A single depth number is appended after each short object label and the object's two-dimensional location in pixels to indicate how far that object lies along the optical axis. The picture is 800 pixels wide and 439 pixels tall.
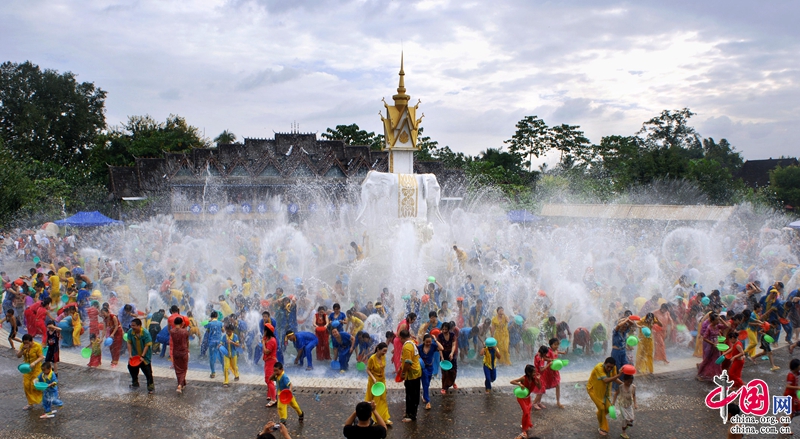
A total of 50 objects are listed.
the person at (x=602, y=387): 6.75
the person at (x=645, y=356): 9.20
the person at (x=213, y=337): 9.02
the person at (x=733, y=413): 5.62
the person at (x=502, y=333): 9.76
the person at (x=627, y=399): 6.69
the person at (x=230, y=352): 8.69
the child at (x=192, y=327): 9.59
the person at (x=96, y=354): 9.74
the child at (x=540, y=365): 7.32
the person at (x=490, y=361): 8.05
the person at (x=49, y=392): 7.45
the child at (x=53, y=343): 8.97
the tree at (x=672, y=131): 55.72
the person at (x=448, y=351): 8.17
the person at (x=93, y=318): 10.41
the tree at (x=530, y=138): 53.56
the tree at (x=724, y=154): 57.28
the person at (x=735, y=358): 7.68
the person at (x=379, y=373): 6.84
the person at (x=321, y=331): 9.88
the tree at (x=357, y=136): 53.84
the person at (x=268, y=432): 4.44
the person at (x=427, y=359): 7.79
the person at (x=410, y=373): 7.15
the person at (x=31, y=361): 7.65
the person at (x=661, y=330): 9.71
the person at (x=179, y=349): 8.39
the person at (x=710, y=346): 8.69
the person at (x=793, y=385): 6.45
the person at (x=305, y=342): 9.41
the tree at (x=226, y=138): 66.50
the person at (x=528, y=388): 6.62
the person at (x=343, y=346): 9.46
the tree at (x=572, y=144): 52.12
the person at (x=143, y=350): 8.40
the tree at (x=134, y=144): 46.34
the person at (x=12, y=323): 10.68
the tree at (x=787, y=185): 32.81
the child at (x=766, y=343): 9.58
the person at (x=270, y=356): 7.84
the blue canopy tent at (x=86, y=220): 24.20
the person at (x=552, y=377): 7.61
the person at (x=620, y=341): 7.97
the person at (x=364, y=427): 4.65
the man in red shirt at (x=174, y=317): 8.57
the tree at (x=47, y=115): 45.84
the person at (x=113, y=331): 9.45
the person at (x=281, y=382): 6.79
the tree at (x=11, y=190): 25.88
